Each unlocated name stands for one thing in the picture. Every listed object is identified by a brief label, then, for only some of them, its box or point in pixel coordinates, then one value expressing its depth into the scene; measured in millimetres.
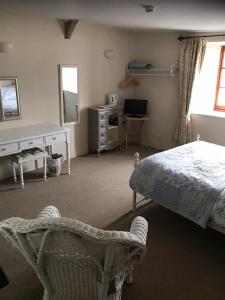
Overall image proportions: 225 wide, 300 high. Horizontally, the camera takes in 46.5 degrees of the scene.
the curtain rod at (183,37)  4343
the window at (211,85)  4504
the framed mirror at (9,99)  3618
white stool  3559
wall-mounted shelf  4752
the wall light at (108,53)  4770
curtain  4344
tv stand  5121
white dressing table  3361
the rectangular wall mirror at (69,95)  4300
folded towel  5098
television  5199
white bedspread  2324
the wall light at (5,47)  3289
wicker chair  1219
